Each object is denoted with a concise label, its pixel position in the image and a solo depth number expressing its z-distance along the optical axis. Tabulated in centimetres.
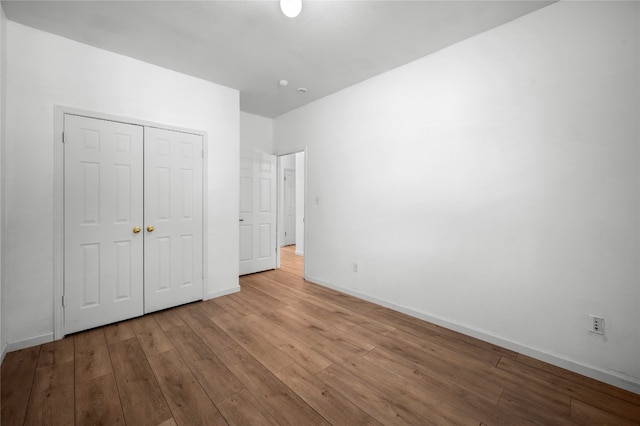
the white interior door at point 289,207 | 770
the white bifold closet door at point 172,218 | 301
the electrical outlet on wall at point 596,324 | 194
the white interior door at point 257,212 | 462
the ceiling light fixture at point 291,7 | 191
